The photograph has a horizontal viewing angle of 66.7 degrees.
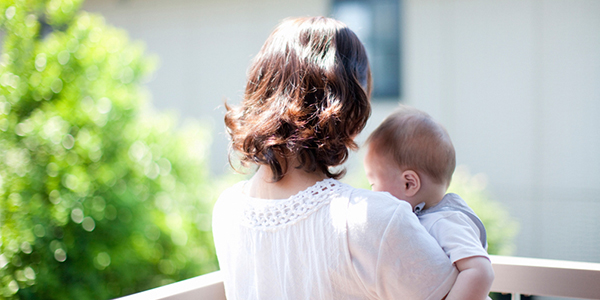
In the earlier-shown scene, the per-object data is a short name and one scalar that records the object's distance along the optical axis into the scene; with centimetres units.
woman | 89
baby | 121
